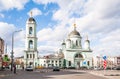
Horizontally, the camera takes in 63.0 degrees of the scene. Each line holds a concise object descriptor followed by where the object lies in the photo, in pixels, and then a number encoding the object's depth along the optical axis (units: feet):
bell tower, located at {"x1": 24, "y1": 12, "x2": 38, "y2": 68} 145.62
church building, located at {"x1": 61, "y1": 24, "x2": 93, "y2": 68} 157.53
